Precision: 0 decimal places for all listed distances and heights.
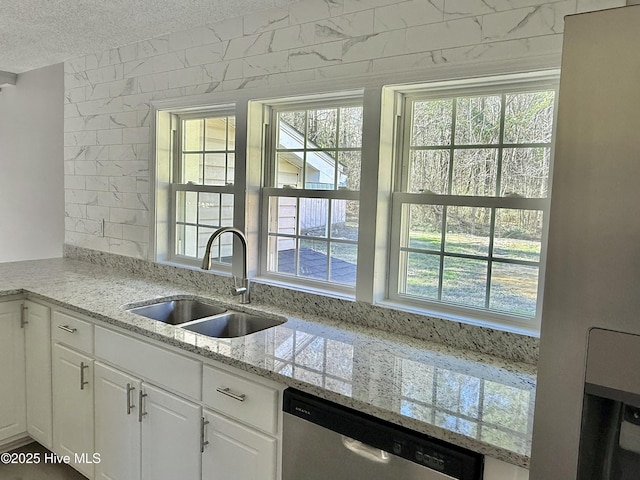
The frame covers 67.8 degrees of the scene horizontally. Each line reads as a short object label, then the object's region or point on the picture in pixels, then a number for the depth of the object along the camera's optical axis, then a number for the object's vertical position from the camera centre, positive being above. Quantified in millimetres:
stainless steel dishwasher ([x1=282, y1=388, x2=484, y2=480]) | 1218 -673
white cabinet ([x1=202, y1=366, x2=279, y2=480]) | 1602 -799
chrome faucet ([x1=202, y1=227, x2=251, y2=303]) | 2396 -401
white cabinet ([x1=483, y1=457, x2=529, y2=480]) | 1146 -632
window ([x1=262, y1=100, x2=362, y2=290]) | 2311 +53
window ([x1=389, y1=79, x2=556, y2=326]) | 1794 +48
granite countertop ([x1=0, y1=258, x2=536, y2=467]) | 1234 -545
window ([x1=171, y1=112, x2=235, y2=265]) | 2852 +99
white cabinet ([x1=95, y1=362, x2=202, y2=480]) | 1872 -989
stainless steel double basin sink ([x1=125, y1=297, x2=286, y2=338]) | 2246 -585
